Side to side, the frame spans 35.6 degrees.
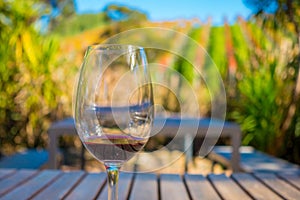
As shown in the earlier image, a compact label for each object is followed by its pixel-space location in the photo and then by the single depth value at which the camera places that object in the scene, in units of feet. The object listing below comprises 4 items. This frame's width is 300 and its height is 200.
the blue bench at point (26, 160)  8.94
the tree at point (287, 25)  12.98
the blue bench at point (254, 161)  8.69
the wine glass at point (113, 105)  1.98
